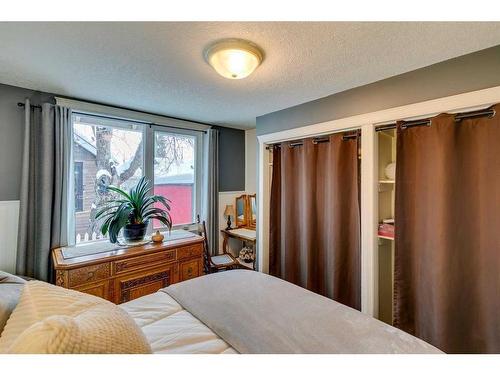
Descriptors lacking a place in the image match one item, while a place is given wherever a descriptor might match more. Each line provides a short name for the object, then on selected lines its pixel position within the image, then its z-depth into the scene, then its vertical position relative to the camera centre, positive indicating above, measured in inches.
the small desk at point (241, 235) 120.2 -24.2
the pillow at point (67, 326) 22.6 -17.2
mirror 138.9 -11.7
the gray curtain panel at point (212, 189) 124.1 +1.1
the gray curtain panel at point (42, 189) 74.6 +0.2
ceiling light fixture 49.4 +30.6
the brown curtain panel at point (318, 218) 83.0 -10.5
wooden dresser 72.1 -27.9
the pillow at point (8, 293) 35.7 -19.0
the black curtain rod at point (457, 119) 54.8 +20.0
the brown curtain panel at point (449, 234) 54.7 -10.9
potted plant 88.3 -9.8
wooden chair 111.5 -36.2
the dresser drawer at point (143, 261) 80.1 -26.7
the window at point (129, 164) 93.0 +12.6
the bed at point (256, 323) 39.0 -26.0
